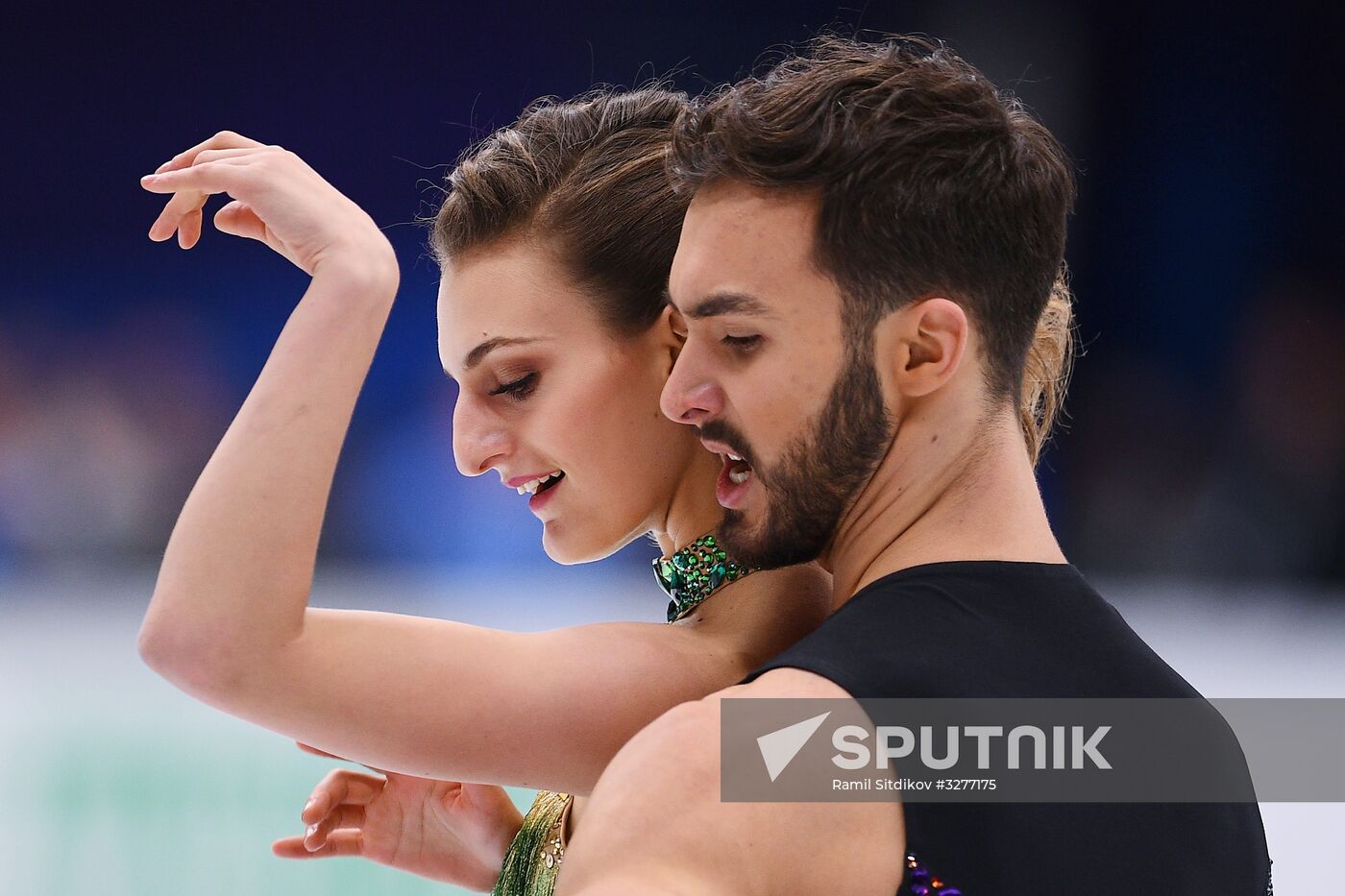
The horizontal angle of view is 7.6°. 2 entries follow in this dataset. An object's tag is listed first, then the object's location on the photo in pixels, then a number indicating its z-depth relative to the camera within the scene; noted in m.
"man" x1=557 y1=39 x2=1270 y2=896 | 4.64
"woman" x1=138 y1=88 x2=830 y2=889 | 4.72
